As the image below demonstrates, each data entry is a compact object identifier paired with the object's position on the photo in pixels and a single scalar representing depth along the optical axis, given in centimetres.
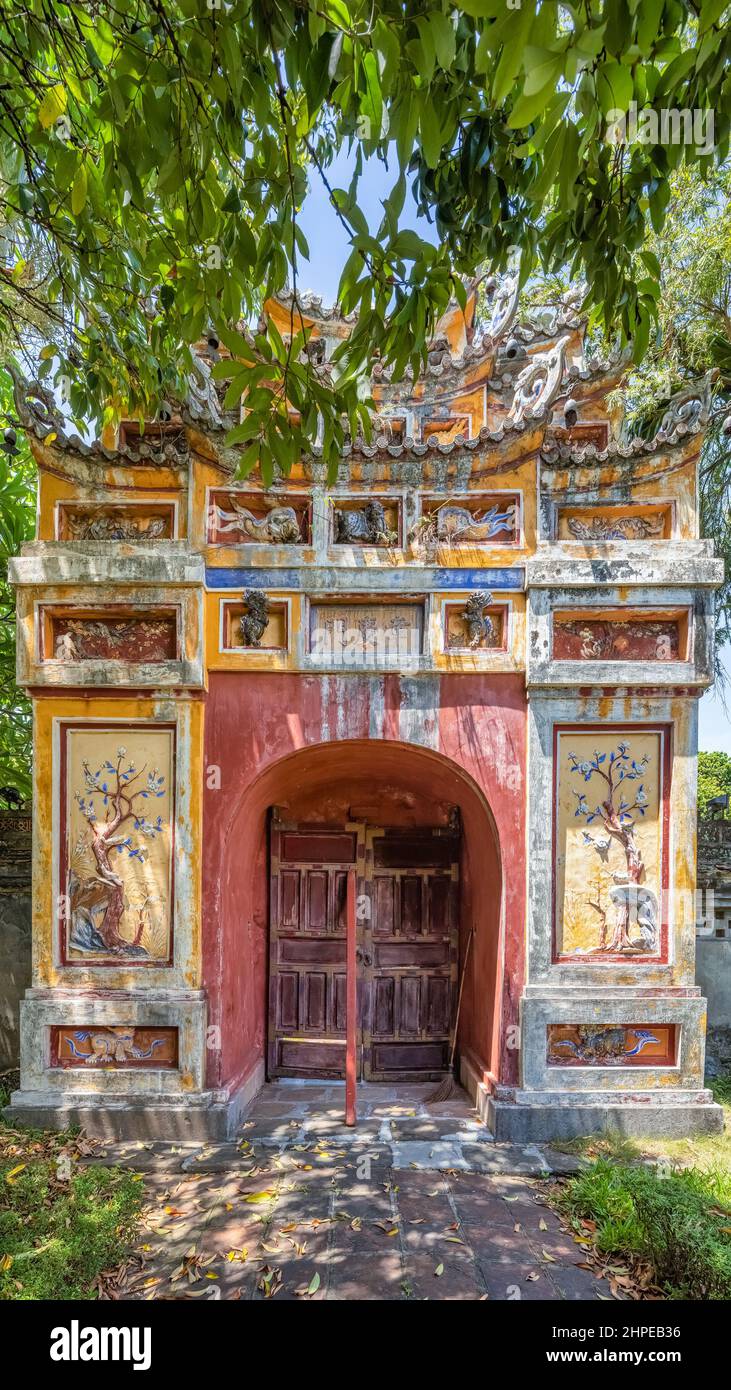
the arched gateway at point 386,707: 511
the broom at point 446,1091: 583
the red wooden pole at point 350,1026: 522
